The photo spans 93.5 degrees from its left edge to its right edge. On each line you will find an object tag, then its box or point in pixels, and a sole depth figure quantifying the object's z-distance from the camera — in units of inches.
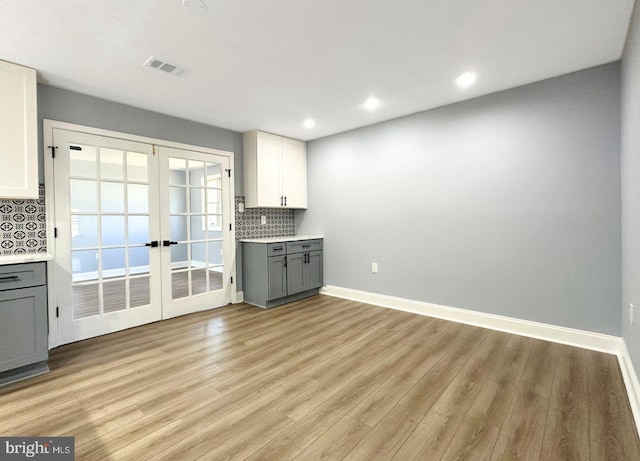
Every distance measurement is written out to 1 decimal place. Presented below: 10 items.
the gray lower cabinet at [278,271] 165.5
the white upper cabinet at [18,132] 96.3
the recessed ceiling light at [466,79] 110.9
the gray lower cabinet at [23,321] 88.2
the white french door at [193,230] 147.3
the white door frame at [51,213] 114.0
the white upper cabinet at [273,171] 175.0
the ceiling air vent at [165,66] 97.7
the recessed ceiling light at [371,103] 133.0
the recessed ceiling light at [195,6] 71.3
